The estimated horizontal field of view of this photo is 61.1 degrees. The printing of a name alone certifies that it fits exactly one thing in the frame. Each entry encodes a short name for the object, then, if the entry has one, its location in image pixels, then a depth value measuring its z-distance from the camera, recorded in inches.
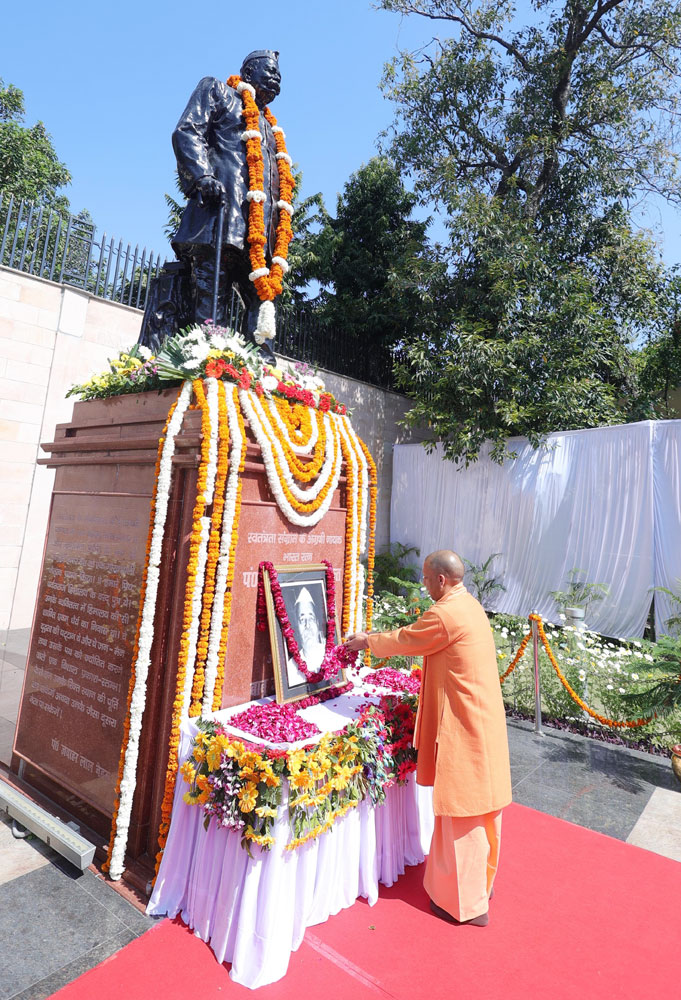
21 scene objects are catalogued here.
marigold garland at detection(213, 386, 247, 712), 125.3
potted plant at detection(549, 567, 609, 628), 389.7
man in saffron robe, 113.5
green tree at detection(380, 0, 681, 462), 420.8
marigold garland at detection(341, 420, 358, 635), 167.9
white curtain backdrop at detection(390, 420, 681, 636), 373.1
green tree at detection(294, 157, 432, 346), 525.3
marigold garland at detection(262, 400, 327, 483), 141.9
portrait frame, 132.7
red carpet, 96.9
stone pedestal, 125.9
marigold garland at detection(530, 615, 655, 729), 211.3
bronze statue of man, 174.7
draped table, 99.0
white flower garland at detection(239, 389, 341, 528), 135.9
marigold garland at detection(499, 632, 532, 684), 237.9
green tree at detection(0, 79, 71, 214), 625.6
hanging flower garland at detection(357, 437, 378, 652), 180.7
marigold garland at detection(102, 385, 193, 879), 122.4
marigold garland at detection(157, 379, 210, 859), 118.3
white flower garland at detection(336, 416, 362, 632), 168.7
